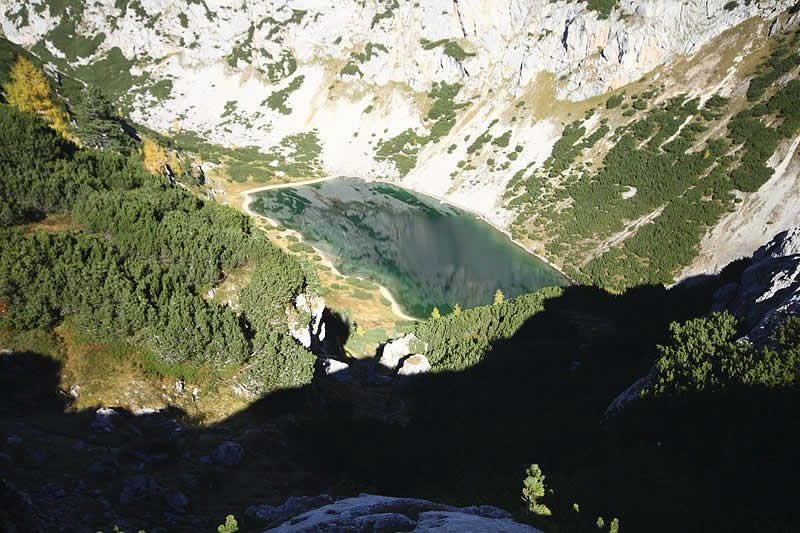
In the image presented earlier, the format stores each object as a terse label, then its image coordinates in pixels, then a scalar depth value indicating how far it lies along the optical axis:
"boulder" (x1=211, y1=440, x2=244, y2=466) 18.30
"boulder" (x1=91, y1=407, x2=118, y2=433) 16.97
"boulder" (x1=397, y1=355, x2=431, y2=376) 39.31
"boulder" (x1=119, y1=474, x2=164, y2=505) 13.71
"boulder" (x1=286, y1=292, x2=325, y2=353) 30.73
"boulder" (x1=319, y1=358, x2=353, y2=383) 36.23
